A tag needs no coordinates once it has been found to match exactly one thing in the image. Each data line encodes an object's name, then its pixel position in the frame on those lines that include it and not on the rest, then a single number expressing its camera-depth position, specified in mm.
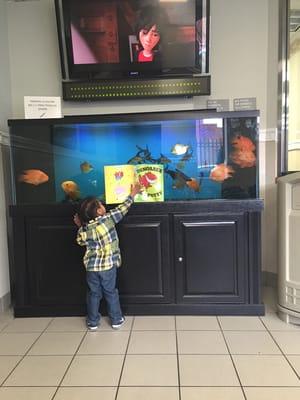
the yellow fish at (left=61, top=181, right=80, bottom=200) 2717
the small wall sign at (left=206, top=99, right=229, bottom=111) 3119
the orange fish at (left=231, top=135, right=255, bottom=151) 2580
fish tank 2611
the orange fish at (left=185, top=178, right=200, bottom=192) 2674
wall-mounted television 2867
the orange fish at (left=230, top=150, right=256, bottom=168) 2584
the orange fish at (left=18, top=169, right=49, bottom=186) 2691
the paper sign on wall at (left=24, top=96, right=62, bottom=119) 2678
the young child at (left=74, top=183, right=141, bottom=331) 2412
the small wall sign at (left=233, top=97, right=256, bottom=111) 2980
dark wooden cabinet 2607
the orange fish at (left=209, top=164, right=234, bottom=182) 2621
